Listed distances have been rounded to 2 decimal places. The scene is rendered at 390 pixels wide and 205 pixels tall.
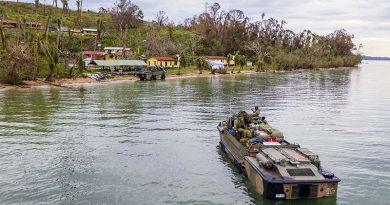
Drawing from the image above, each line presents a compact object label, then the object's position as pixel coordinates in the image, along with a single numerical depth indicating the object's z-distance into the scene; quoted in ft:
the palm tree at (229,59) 467.68
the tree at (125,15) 557.33
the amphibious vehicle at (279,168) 56.80
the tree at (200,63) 385.29
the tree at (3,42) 249.65
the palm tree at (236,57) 478.18
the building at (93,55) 374.51
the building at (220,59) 456.45
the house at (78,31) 474.20
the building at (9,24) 429.22
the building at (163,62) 386.73
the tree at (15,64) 227.20
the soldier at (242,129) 78.59
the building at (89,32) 482.86
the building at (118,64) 317.77
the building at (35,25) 425.94
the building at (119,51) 398.79
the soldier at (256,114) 94.08
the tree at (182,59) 394.73
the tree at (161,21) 644.27
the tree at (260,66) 454.81
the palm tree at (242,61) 453.33
